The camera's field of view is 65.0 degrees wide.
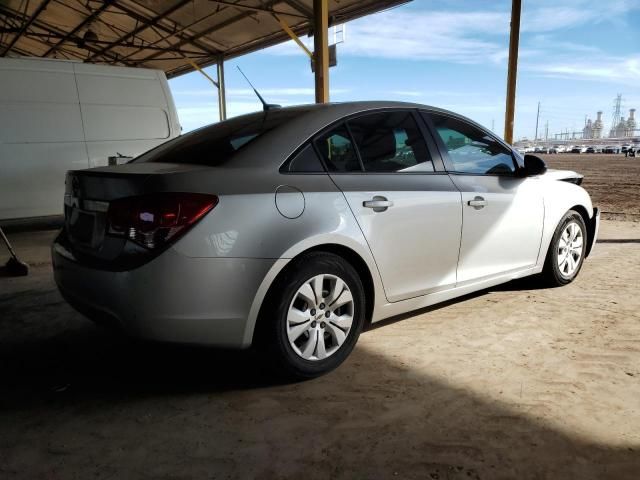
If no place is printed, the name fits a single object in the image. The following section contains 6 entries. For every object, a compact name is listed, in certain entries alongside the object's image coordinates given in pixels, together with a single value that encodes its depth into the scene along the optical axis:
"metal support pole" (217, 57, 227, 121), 16.12
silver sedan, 2.18
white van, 6.05
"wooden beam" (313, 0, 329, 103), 8.41
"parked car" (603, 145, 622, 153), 57.65
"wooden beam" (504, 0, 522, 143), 8.85
